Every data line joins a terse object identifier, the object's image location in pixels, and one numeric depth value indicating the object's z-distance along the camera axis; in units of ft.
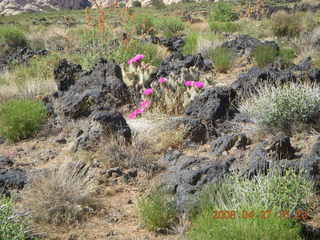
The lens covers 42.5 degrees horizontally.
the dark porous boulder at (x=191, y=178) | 13.62
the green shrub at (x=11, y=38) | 55.16
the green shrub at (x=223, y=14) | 75.51
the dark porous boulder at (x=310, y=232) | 11.32
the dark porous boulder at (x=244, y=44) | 38.18
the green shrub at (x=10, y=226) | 10.86
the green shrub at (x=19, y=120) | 21.97
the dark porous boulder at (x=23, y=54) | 43.04
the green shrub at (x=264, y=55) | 34.17
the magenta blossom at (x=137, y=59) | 27.99
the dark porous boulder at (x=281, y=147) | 15.62
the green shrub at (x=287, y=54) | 35.28
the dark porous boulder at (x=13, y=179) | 16.01
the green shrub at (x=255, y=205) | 9.82
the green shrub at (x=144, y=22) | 60.97
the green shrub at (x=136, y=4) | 218.91
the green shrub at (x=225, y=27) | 58.90
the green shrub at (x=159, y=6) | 181.27
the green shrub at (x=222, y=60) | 33.17
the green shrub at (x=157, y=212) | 12.97
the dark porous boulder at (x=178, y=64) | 28.84
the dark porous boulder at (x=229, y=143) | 17.83
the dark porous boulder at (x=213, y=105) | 21.45
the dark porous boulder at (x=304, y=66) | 28.76
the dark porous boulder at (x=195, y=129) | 19.77
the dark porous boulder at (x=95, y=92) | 24.31
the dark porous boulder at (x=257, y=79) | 23.81
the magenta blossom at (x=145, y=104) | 23.74
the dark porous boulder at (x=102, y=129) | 19.49
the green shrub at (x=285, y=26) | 51.19
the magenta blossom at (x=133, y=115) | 23.29
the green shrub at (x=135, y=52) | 33.32
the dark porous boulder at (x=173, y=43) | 43.83
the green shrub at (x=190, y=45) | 41.34
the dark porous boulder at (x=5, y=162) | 18.52
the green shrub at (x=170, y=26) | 61.17
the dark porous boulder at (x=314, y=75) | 24.62
